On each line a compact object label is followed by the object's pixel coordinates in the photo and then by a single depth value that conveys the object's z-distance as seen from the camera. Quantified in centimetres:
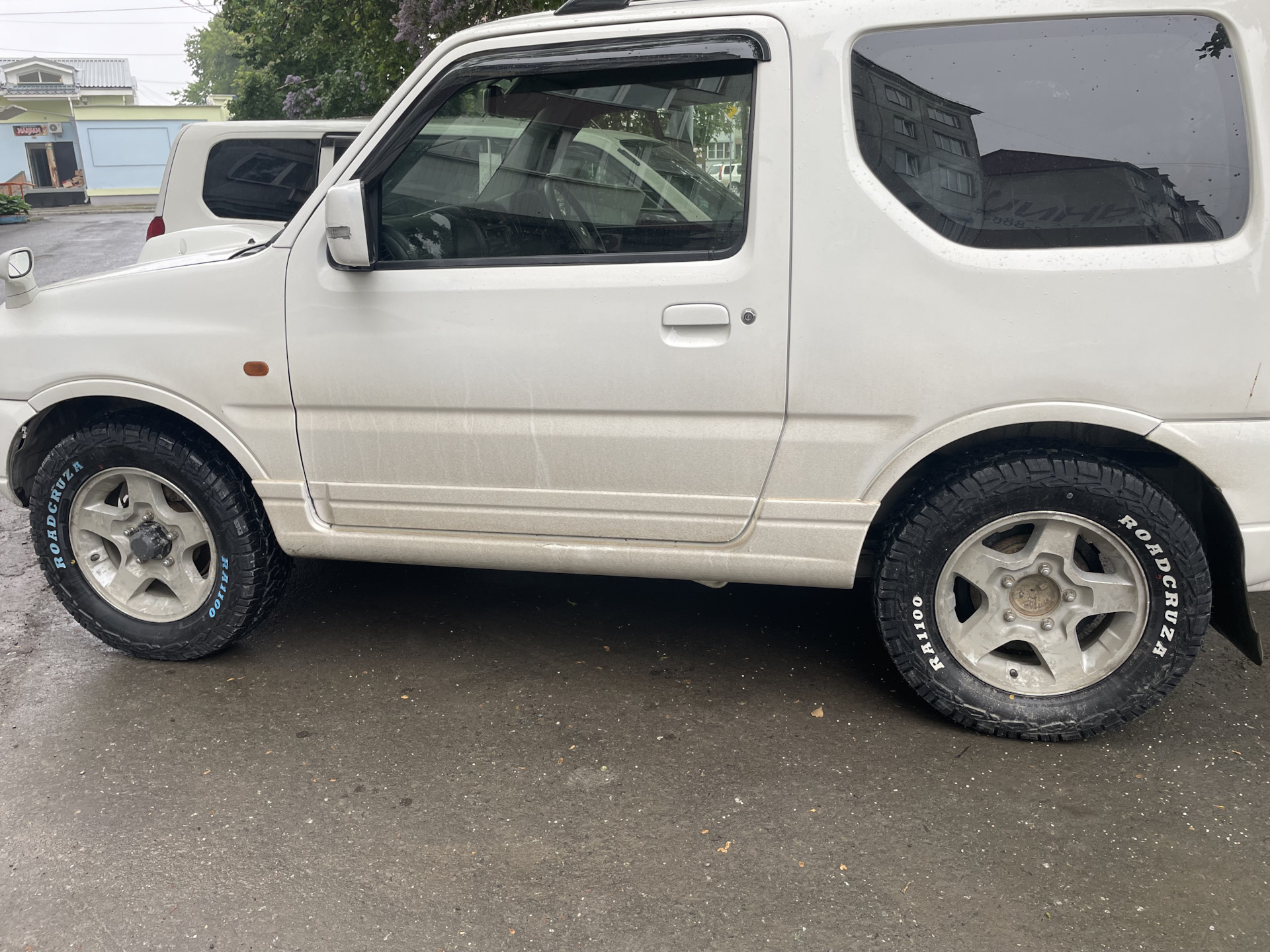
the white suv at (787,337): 274
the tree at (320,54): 909
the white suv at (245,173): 729
